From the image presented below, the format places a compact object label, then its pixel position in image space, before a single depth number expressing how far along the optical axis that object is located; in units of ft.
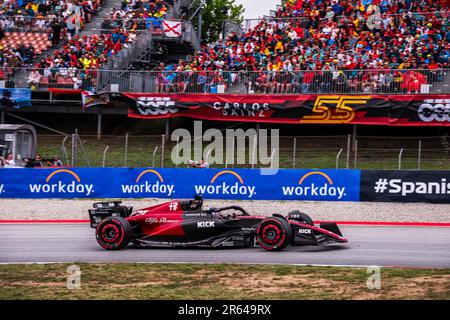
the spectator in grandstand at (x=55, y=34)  106.52
